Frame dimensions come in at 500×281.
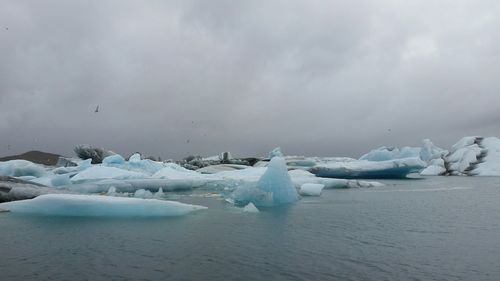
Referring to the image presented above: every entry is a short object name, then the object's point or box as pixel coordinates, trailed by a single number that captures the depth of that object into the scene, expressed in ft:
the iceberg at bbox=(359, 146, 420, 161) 135.85
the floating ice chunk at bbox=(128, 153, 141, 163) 102.24
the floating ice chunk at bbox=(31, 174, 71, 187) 68.44
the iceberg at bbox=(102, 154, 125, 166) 95.60
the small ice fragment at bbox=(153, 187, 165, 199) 61.34
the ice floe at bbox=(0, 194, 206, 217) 37.29
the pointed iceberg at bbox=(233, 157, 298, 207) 49.70
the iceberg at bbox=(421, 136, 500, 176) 156.66
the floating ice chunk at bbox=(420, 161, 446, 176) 170.81
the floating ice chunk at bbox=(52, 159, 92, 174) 88.63
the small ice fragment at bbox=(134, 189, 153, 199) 59.93
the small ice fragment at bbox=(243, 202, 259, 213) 43.73
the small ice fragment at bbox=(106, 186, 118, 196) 62.15
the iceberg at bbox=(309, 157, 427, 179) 113.50
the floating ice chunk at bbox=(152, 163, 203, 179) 84.40
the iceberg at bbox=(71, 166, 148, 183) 75.82
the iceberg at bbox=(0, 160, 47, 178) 81.82
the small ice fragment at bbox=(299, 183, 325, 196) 64.34
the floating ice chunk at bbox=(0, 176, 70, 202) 46.82
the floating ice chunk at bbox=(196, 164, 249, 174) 125.39
